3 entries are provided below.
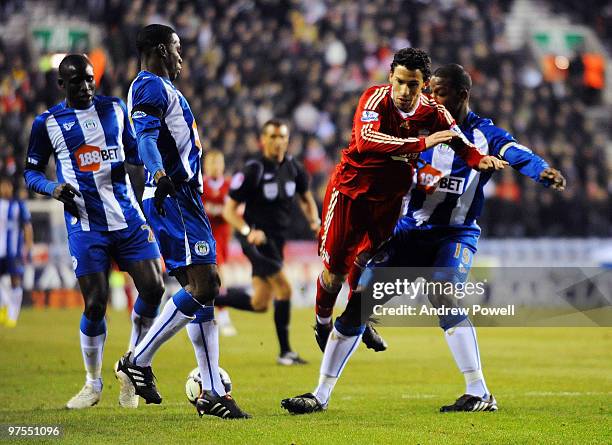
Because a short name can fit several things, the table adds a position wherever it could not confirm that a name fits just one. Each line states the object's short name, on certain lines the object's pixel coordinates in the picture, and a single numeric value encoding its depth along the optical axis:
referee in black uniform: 24.56
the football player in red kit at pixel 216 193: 29.77
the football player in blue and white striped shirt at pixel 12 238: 35.78
